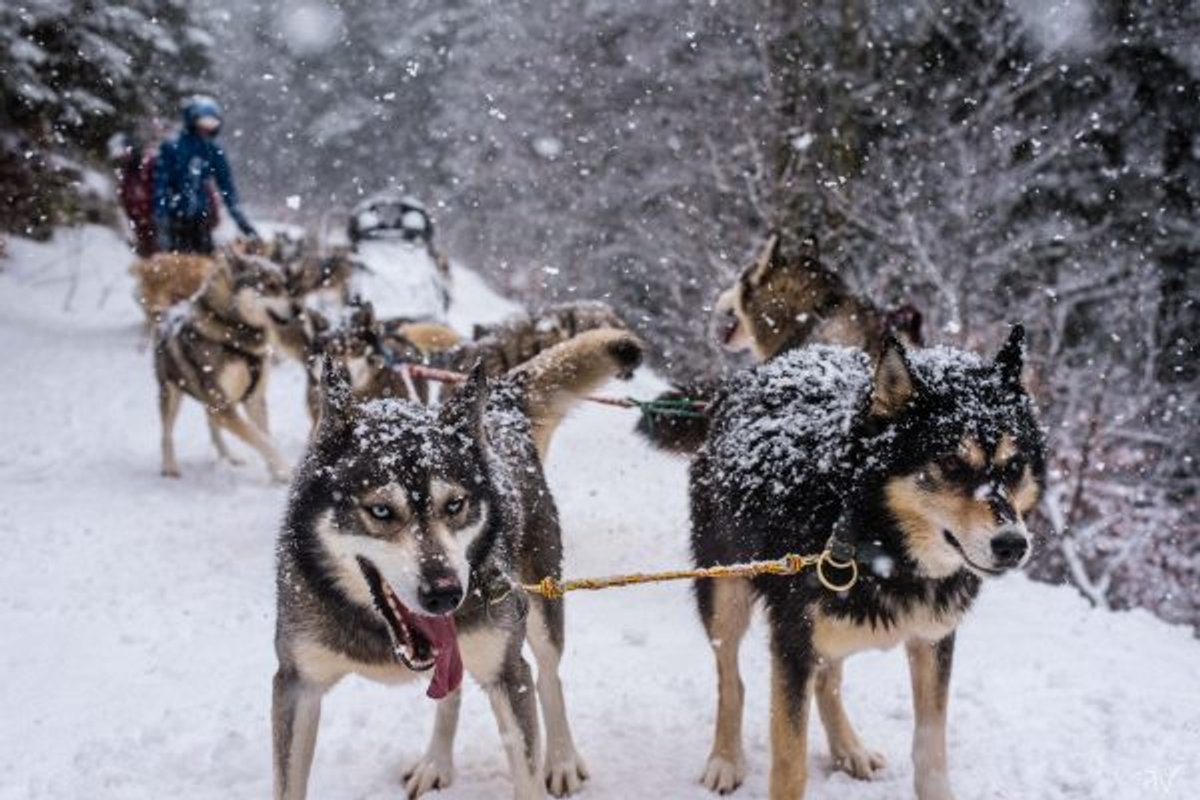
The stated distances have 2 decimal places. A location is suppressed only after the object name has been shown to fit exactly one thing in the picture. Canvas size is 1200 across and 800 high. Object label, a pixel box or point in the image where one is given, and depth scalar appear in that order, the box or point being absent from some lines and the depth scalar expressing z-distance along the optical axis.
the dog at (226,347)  7.72
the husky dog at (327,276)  10.16
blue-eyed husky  2.67
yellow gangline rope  2.84
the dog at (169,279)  10.30
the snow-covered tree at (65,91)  11.92
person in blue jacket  9.83
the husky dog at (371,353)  5.89
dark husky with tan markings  2.65
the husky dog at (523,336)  6.24
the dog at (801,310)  5.73
